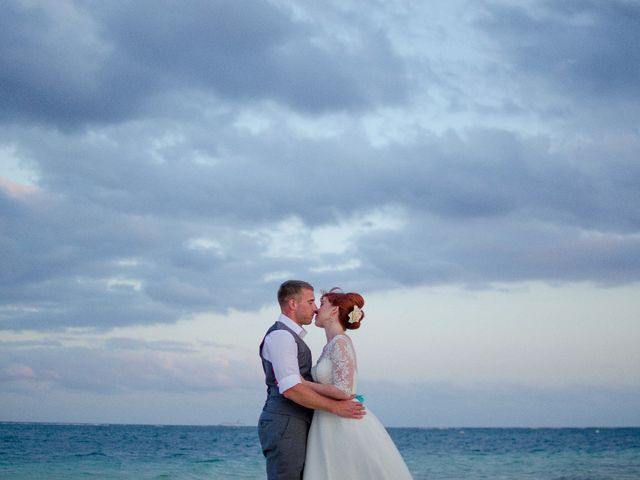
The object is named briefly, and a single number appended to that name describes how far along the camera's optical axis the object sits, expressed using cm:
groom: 553
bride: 557
